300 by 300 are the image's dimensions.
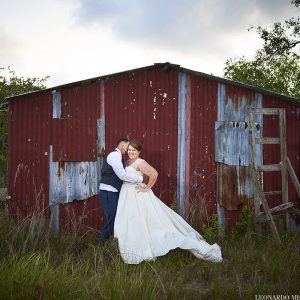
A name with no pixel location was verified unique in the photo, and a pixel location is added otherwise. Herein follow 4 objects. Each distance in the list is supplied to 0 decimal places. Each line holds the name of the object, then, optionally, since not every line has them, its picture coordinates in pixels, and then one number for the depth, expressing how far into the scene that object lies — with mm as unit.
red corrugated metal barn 8188
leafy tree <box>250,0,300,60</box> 12352
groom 6797
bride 6028
